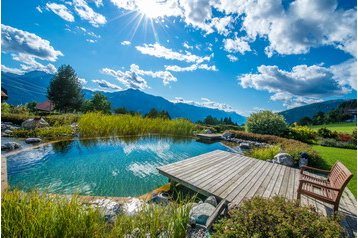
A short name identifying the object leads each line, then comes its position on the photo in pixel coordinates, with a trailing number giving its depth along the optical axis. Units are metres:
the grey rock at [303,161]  8.70
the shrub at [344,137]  18.69
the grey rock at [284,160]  8.68
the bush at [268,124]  19.20
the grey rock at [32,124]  12.58
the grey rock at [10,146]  8.07
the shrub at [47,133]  10.69
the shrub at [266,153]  10.01
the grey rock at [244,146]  13.91
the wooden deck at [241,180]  4.67
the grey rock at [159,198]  4.96
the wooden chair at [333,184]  3.90
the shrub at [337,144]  16.28
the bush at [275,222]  2.42
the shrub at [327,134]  20.52
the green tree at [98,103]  47.66
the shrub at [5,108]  17.99
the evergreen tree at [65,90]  35.47
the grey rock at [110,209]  3.61
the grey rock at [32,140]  9.59
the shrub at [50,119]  14.73
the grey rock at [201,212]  3.53
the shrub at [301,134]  18.84
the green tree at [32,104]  45.54
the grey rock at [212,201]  4.40
